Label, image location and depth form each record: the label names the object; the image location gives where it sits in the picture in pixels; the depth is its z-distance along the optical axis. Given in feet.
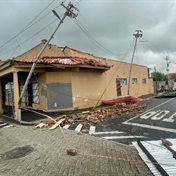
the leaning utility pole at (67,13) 32.16
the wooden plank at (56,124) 27.62
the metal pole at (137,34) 74.81
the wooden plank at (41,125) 28.68
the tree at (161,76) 193.98
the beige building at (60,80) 37.76
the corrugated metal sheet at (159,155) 12.84
